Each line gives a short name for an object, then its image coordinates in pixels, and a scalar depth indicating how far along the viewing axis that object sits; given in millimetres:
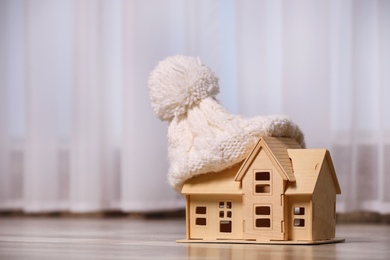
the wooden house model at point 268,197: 1512
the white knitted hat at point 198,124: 1546
